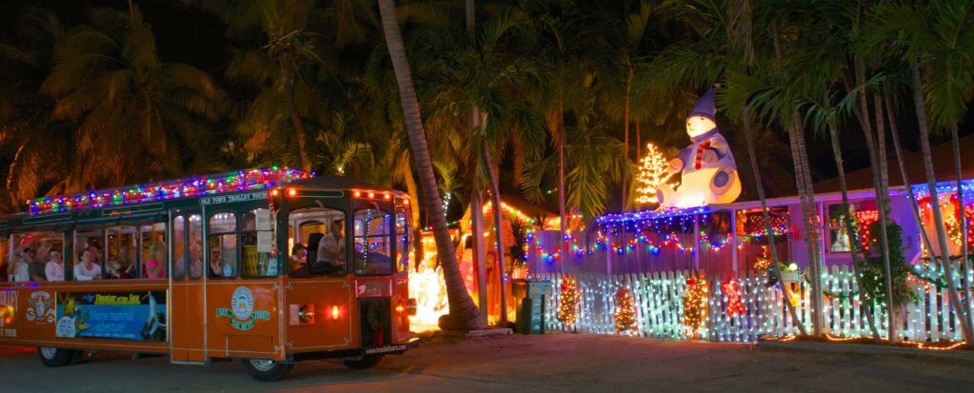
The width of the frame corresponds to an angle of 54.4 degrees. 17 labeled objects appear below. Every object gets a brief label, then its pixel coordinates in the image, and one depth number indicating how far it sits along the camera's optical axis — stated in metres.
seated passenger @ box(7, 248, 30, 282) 15.67
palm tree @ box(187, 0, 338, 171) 20.00
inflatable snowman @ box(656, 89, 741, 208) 18.14
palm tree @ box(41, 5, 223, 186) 27.09
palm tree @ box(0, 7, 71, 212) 29.86
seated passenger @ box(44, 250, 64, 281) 14.97
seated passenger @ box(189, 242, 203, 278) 12.68
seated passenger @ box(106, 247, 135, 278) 13.89
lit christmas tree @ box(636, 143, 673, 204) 21.31
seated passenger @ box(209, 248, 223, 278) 12.52
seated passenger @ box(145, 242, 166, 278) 13.29
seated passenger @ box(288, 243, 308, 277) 11.96
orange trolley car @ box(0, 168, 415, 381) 11.92
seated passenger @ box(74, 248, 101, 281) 14.48
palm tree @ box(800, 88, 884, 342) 11.93
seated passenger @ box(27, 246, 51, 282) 15.46
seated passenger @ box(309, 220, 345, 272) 12.30
